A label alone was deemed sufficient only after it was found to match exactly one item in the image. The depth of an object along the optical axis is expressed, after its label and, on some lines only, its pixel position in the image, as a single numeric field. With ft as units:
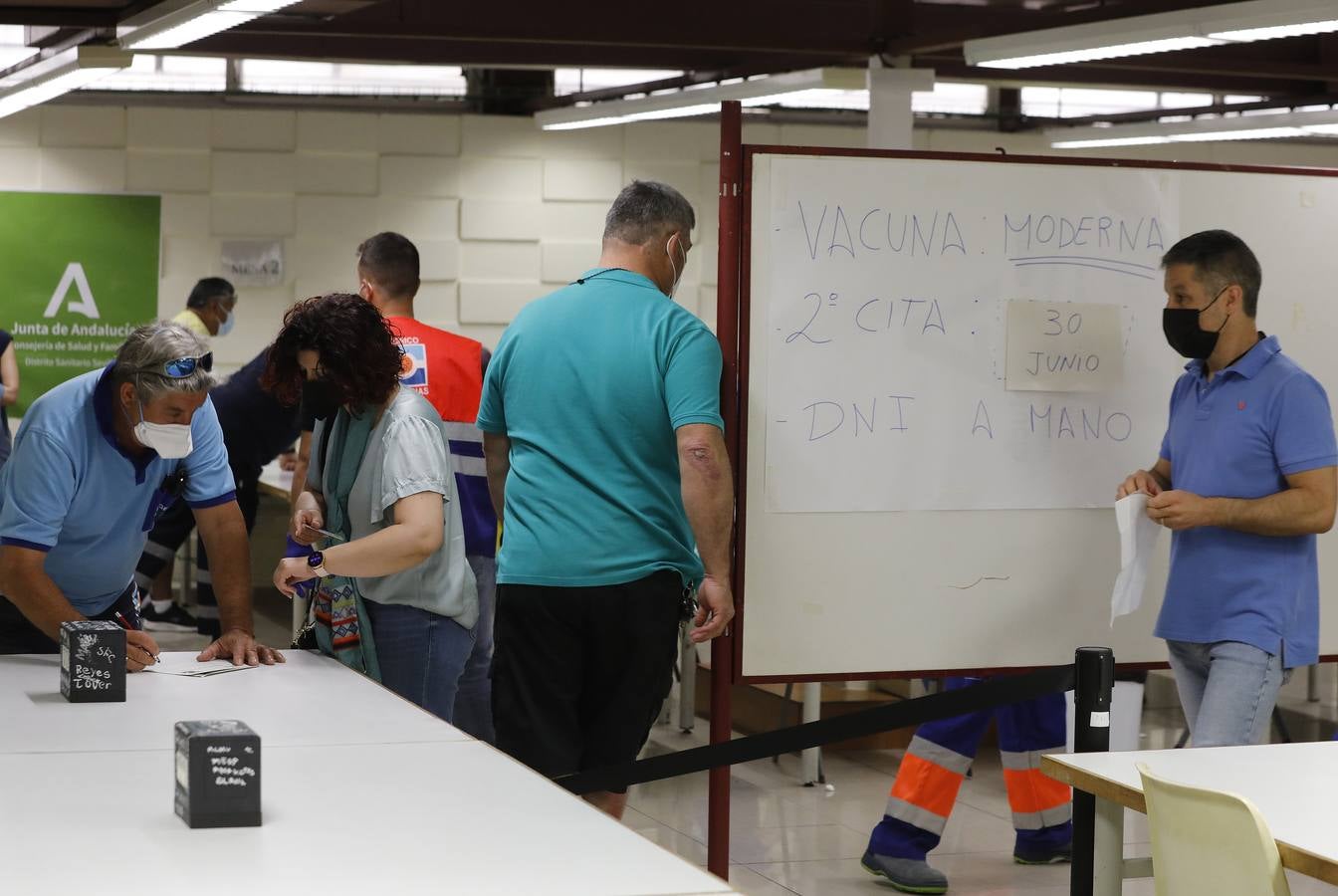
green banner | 29.32
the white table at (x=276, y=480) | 23.76
